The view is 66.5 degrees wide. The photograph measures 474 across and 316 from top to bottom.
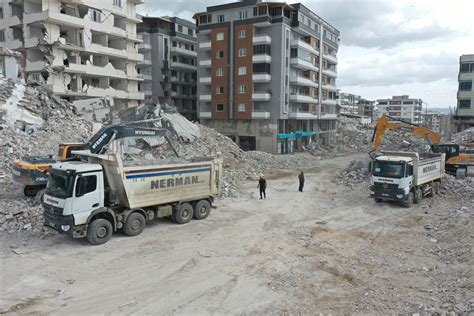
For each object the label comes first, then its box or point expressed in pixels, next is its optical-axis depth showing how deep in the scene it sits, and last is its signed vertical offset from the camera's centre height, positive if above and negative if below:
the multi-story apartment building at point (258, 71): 47.38 +6.60
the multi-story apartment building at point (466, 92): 56.09 +4.52
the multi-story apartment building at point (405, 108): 145.00 +5.15
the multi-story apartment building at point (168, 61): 56.81 +9.33
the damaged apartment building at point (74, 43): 36.84 +8.19
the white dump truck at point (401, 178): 18.58 -3.01
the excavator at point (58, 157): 13.85 -1.94
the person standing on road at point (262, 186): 20.77 -3.81
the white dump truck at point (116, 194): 11.84 -2.76
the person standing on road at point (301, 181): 23.48 -3.99
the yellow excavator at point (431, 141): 26.16 -1.52
